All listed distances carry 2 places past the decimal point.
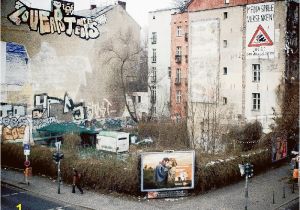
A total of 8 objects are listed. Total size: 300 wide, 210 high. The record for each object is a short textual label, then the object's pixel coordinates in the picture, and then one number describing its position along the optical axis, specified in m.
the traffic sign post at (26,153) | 23.33
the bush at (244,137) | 30.86
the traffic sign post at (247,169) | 19.25
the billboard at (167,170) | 21.36
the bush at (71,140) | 31.50
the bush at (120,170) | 21.78
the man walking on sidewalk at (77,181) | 22.17
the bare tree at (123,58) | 38.84
